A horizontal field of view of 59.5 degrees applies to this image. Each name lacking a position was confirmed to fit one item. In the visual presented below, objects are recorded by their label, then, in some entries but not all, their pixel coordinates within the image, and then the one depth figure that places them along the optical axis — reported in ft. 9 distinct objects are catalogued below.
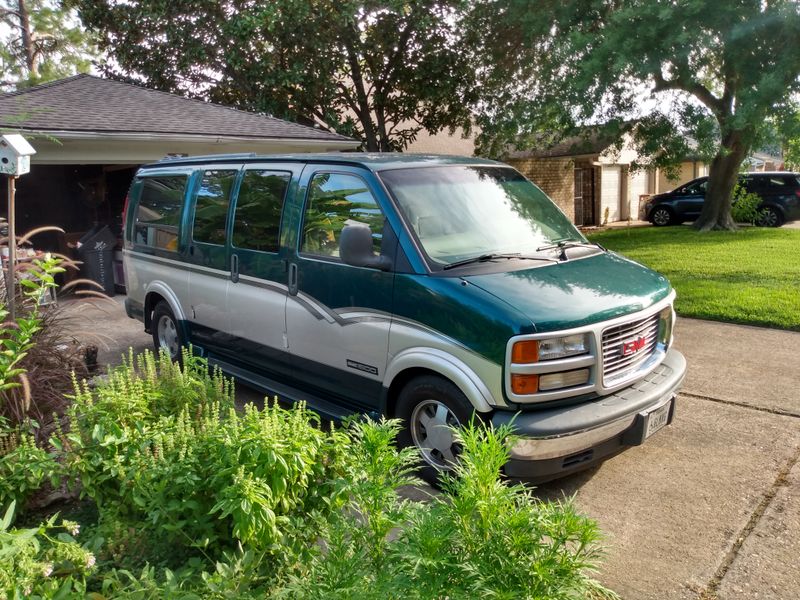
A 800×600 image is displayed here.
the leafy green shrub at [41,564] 8.12
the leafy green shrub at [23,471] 10.71
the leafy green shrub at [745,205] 68.03
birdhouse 14.55
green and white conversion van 13.33
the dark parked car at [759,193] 69.77
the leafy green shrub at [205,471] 8.93
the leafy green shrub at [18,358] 11.82
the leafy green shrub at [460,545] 7.37
